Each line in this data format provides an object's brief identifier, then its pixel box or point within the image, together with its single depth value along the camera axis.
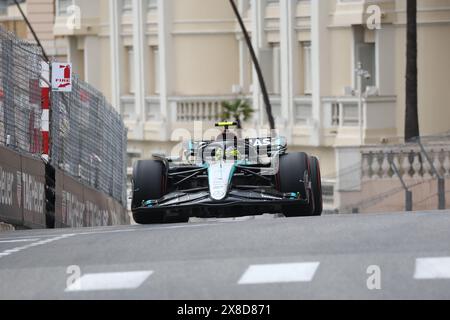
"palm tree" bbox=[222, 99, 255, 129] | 58.21
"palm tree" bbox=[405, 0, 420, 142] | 45.97
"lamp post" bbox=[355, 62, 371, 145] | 50.78
